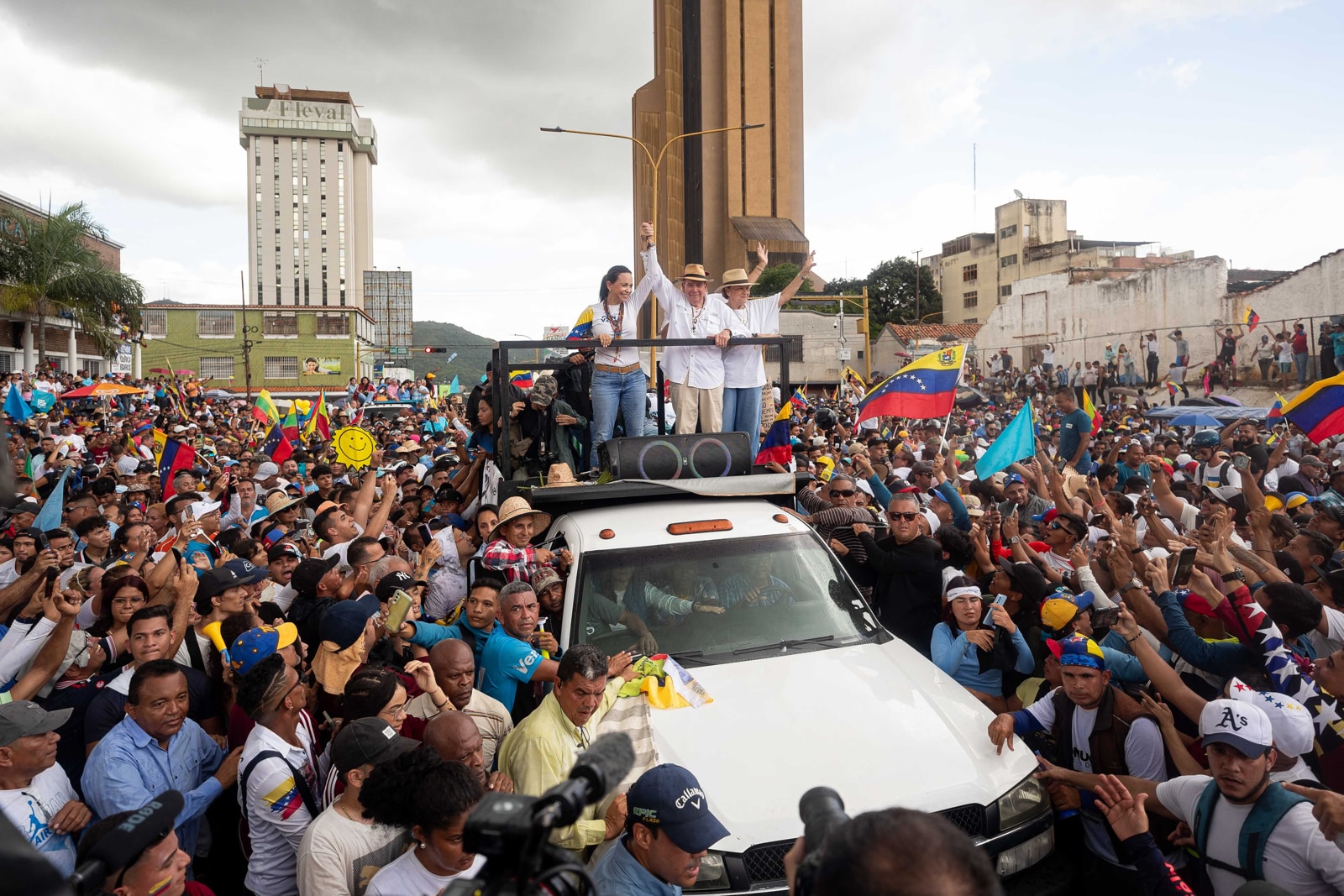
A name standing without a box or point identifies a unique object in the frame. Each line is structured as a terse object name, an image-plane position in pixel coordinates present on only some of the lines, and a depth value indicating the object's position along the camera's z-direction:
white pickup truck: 3.47
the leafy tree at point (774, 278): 50.53
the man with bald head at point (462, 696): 4.00
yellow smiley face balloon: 10.24
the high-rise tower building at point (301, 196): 131.50
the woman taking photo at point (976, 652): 4.76
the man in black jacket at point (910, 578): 5.68
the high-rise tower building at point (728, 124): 59.97
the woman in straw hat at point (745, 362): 7.23
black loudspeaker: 5.93
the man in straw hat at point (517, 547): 5.34
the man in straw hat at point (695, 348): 7.09
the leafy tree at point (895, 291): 66.88
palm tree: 38.50
